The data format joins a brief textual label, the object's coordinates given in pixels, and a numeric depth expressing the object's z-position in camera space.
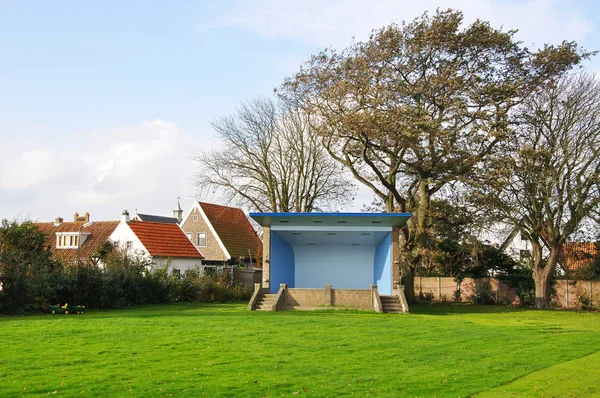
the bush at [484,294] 39.25
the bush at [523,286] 38.03
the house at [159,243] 41.94
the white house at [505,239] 36.78
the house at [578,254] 38.31
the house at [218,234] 50.47
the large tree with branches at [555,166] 33.00
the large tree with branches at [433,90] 30.47
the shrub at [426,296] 41.59
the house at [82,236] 44.86
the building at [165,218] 74.31
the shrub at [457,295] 40.50
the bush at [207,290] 35.81
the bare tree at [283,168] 42.16
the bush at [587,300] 35.28
